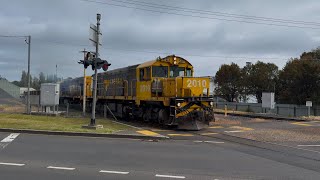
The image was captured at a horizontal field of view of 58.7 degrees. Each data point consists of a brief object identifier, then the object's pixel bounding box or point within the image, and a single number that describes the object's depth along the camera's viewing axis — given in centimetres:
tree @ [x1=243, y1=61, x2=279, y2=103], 4981
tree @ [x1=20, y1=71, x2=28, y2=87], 8187
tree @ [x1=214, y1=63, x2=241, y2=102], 5319
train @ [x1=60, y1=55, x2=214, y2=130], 1504
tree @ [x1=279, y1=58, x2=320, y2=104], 4020
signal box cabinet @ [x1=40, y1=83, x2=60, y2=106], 2069
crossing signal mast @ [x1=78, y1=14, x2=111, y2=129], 1332
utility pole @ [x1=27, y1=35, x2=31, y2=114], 2139
